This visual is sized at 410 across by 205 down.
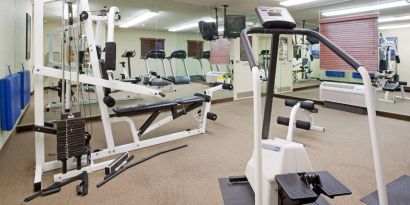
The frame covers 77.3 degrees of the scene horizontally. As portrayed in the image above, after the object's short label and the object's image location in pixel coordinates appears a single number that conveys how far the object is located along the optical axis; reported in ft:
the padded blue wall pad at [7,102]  9.09
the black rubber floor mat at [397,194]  6.45
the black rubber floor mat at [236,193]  5.42
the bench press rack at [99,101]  7.55
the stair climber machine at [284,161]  3.97
